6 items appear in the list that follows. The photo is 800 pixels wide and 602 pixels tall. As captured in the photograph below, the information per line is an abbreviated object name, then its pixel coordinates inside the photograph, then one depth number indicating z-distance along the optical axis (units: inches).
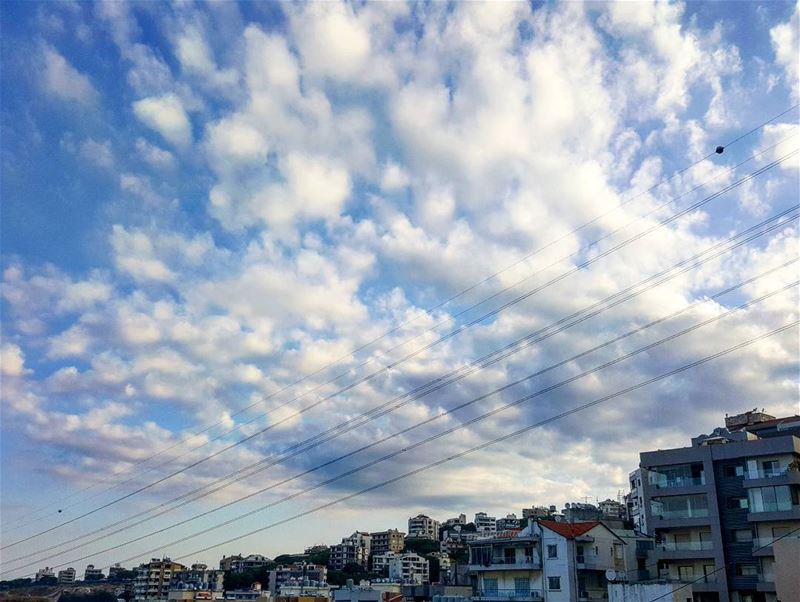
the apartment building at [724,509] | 2271.2
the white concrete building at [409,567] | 6850.4
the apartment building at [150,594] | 7688.0
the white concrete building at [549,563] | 2539.4
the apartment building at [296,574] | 7091.5
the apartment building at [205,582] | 6574.8
